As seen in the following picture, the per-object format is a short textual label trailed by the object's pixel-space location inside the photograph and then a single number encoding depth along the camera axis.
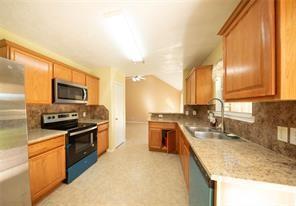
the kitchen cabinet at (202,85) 2.65
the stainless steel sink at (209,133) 1.77
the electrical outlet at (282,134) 1.04
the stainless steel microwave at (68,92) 2.29
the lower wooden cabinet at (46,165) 1.68
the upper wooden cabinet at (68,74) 2.42
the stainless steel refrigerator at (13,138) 1.23
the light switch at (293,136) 0.97
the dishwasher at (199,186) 0.91
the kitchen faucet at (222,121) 2.04
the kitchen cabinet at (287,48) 0.72
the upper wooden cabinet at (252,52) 0.78
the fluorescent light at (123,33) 1.63
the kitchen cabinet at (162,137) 3.53
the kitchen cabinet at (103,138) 3.27
